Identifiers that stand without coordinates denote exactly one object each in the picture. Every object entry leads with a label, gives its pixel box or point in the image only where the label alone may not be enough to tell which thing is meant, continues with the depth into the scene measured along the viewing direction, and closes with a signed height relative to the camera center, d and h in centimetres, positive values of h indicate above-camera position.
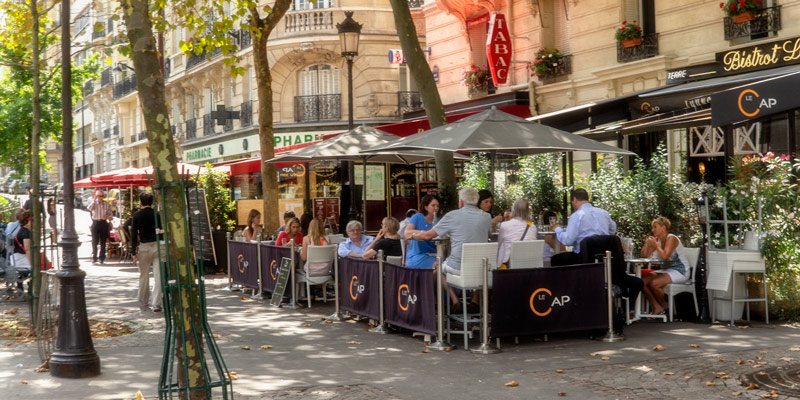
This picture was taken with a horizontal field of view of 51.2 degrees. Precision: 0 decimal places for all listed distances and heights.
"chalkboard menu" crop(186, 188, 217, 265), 1750 -24
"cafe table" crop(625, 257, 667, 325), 991 -75
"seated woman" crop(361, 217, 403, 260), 1093 -41
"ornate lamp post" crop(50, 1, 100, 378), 738 -97
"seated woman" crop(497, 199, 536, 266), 964 -25
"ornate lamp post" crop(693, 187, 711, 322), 1004 -82
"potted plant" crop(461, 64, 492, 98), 2245 +352
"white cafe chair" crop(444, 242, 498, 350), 863 -62
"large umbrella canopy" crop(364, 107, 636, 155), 977 +88
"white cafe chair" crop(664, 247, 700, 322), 1010 -101
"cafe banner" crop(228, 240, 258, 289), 1380 -79
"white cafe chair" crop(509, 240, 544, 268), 912 -49
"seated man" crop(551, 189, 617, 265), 934 -21
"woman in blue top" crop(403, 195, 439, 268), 990 -47
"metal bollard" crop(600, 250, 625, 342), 888 -133
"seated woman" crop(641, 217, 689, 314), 1002 -71
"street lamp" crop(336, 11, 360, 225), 1678 +350
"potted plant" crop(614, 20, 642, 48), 1773 +364
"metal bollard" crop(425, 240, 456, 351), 858 -124
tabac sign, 2056 +399
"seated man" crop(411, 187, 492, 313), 915 -22
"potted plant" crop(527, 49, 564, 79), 2016 +352
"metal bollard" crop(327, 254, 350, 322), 1081 -130
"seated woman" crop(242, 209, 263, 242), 1516 -20
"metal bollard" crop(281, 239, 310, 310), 1222 -129
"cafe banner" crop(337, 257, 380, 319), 1000 -92
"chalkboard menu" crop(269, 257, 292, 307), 1231 -99
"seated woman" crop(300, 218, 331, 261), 1202 -31
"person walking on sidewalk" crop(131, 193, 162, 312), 1211 -34
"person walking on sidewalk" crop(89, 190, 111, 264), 2105 +2
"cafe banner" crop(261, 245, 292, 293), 1282 -75
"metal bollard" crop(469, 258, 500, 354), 833 -115
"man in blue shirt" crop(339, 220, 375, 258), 1124 -41
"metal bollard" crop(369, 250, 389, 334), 971 -129
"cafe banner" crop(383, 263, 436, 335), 880 -95
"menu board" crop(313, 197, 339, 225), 1897 +13
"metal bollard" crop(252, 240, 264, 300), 1347 -112
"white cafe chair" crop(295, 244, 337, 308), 1198 -75
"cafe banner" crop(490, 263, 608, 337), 846 -96
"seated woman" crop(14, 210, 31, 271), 1321 -34
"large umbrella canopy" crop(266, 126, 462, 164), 1359 +111
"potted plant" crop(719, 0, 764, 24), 1513 +351
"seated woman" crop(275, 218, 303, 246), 1295 -31
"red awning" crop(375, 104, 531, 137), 1664 +169
